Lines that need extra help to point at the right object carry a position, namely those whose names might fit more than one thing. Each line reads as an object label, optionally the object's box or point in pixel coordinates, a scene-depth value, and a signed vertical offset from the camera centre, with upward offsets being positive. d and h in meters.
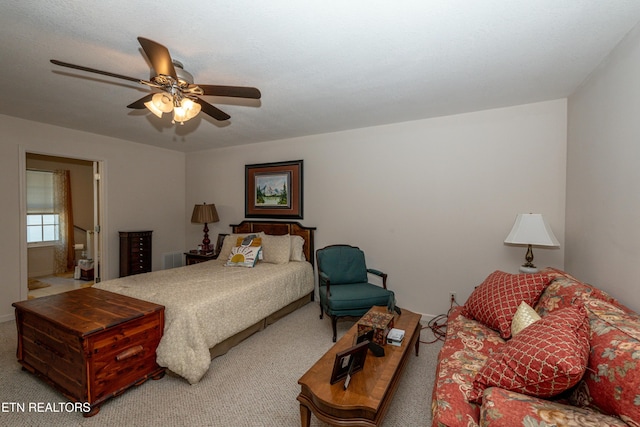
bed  2.25 -0.86
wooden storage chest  1.90 -1.00
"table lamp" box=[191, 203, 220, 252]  4.73 -0.15
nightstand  4.48 -0.79
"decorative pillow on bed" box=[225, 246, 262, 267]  3.71 -0.65
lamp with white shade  2.48 -0.21
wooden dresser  4.36 -0.71
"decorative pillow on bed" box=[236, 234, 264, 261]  3.95 -0.47
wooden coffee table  1.45 -0.99
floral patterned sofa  1.02 -0.68
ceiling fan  1.77 +0.80
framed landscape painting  4.30 +0.28
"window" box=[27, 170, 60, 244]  5.38 -0.05
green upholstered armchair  2.98 -0.92
